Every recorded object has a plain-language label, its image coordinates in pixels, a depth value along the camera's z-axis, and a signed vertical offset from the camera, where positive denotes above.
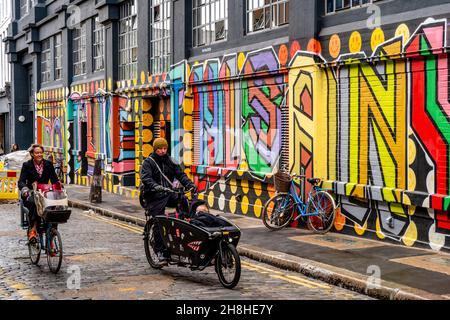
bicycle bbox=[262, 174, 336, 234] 13.34 -1.23
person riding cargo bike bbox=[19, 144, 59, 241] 10.64 -0.45
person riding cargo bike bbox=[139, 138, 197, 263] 9.88 -0.50
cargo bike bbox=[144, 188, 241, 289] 8.73 -1.25
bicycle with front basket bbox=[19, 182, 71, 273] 9.91 -0.98
